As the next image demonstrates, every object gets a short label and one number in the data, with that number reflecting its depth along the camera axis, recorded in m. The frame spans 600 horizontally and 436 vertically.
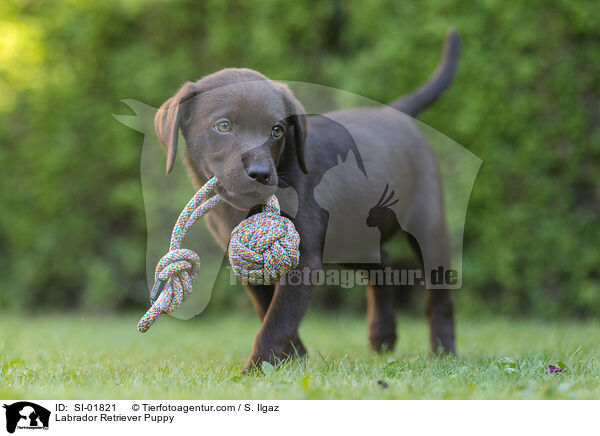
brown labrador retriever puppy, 2.78
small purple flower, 2.62
